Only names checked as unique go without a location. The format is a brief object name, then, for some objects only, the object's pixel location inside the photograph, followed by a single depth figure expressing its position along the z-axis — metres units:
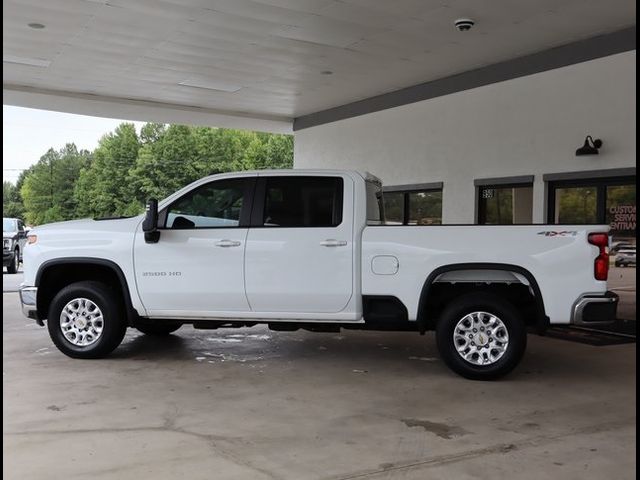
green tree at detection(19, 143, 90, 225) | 85.56
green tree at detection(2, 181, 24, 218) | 92.47
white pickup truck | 6.20
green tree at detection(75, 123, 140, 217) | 73.94
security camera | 9.67
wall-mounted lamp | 10.17
